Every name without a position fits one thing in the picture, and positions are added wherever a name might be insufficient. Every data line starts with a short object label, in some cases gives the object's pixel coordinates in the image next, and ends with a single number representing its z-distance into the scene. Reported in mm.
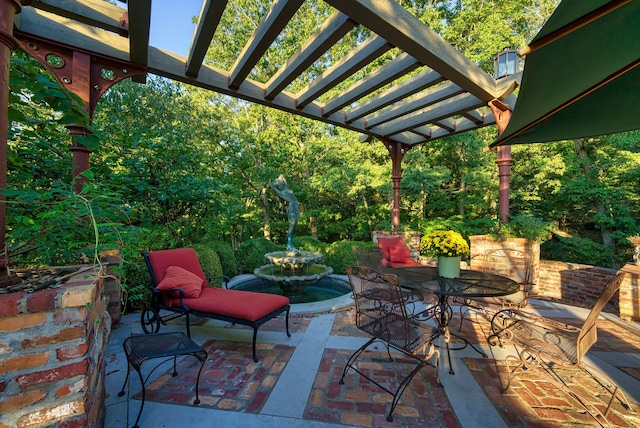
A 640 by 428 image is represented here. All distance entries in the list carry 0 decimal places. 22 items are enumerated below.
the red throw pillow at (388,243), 5092
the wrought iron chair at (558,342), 1845
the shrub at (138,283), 3629
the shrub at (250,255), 6172
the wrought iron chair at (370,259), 3796
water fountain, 4320
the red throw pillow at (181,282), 2871
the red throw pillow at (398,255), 4949
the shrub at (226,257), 5371
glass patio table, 2359
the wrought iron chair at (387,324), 2010
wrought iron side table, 1735
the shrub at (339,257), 6242
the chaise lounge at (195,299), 2658
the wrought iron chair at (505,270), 3270
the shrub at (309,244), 6882
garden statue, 4734
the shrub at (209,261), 4275
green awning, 1233
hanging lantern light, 4012
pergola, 2449
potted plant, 2695
